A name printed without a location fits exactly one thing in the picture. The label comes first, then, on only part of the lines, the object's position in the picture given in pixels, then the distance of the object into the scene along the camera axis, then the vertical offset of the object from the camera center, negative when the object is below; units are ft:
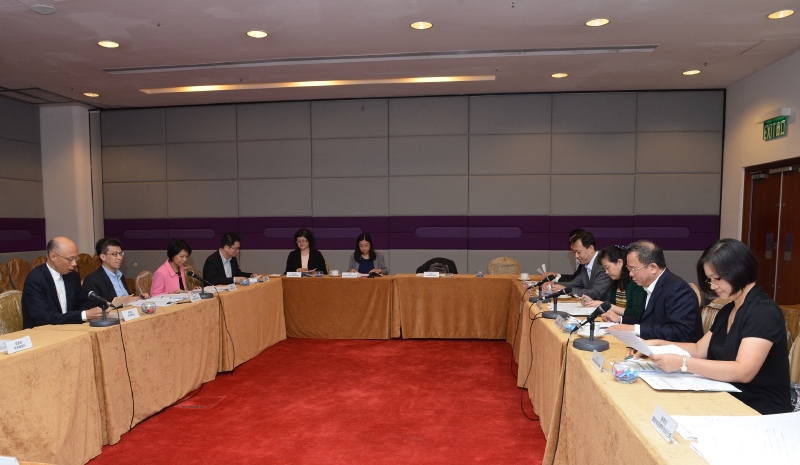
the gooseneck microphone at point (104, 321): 9.48 -2.29
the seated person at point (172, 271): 13.88 -1.95
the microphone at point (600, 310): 7.55 -1.65
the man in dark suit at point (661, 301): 8.11 -1.62
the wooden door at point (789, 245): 16.92 -1.41
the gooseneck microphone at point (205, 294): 13.09 -2.44
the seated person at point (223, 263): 16.05 -1.98
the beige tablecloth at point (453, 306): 16.96 -3.53
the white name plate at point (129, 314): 10.06 -2.28
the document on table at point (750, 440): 4.03 -2.01
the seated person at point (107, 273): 11.34 -1.65
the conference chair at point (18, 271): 20.50 -2.87
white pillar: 23.24 +1.61
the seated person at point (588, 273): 12.59 -1.82
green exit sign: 16.69 +2.68
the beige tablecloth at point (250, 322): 13.88 -3.65
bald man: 9.81 -1.78
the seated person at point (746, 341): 5.65 -1.59
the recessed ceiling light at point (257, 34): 14.03 +4.84
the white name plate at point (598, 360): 6.55 -2.09
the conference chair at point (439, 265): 18.43 -2.31
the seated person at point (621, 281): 9.73 -1.62
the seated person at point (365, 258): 18.65 -2.08
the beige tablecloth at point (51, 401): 7.29 -3.17
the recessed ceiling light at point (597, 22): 13.17 +4.91
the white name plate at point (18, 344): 7.53 -2.21
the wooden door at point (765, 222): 18.07 -0.65
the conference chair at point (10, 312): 9.76 -2.19
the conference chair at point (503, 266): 19.33 -2.42
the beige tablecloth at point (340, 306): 17.19 -3.59
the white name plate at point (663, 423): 4.40 -2.02
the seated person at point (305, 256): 18.65 -2.02
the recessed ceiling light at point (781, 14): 12.59 +4.91
